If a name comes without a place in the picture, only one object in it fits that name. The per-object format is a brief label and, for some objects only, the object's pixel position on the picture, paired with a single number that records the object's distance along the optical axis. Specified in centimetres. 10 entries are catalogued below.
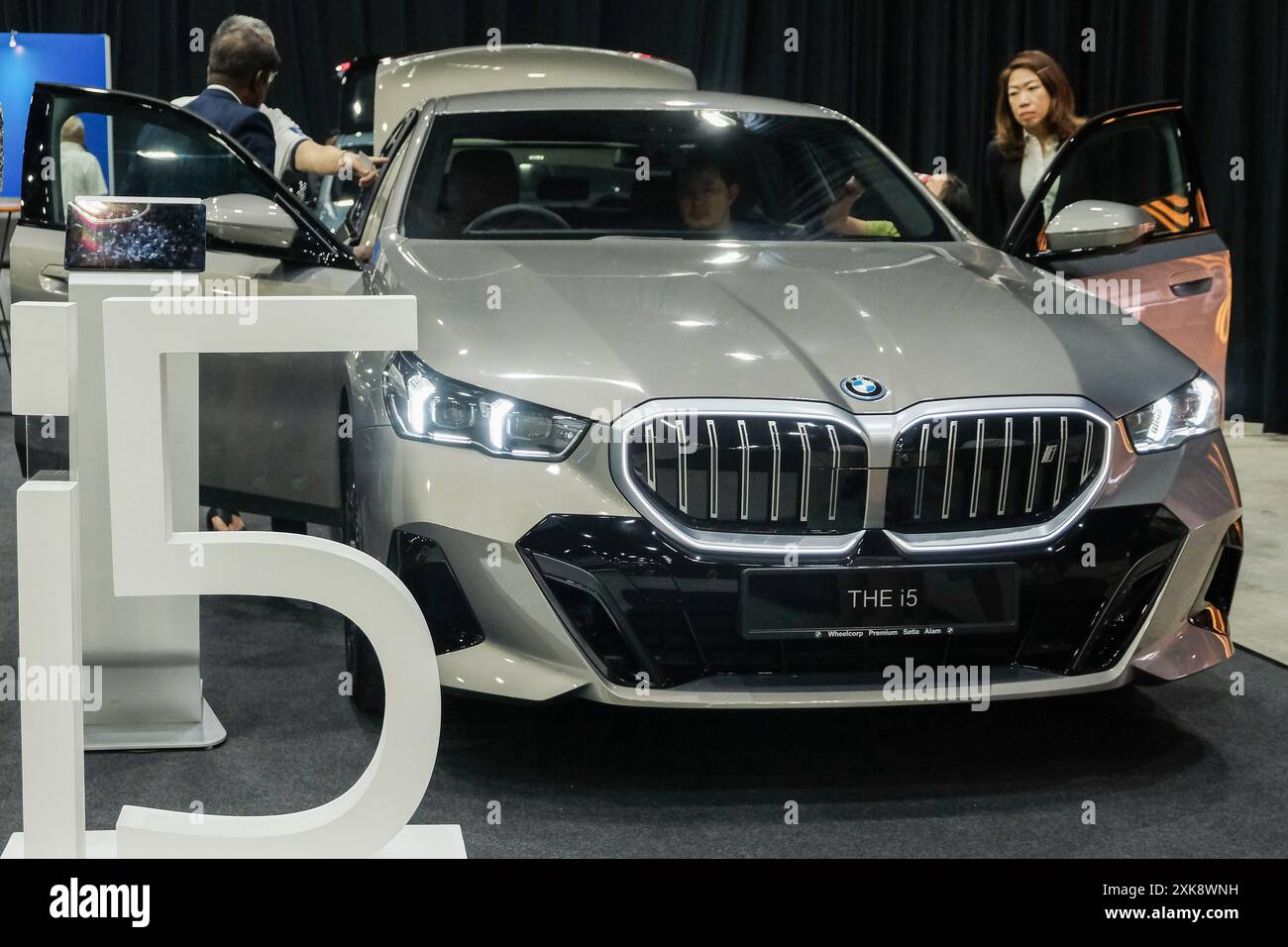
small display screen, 228
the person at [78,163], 667
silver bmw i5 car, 241
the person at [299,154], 412
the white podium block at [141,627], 287
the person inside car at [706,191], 347
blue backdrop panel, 831
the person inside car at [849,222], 348
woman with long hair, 440
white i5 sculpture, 179
